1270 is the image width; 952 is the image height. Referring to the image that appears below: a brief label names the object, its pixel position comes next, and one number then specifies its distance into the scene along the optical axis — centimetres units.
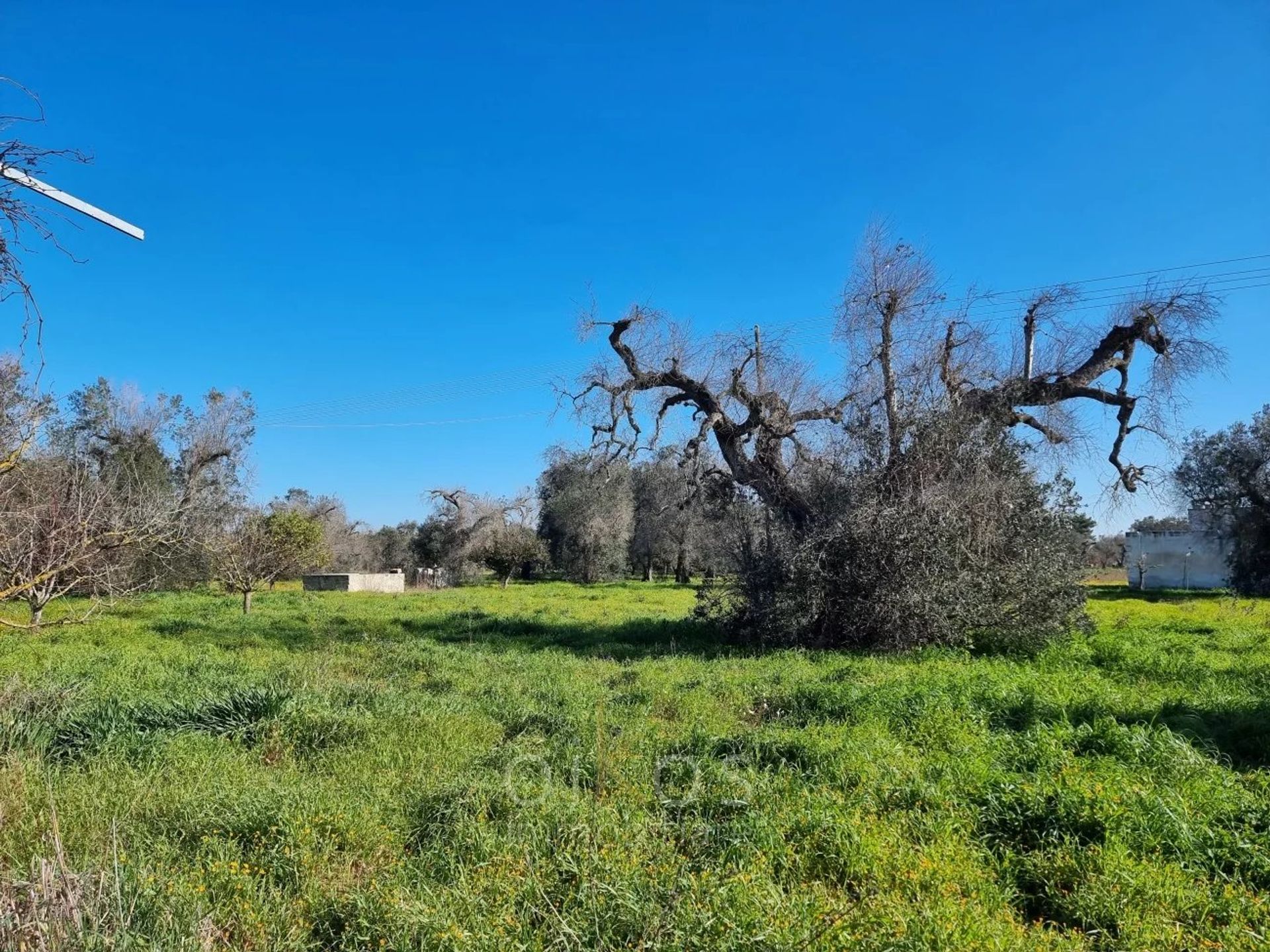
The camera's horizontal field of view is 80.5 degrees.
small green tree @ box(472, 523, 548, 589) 4175
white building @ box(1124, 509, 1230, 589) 4481
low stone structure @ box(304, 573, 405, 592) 3628
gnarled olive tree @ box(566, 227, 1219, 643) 1315
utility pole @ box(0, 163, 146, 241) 296
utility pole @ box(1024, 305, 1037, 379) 1449
